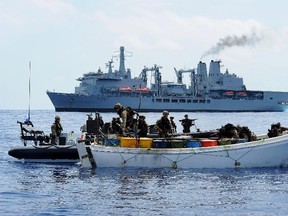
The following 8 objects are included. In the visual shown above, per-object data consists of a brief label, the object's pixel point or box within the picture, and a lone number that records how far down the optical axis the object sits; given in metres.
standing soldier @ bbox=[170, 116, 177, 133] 29.40
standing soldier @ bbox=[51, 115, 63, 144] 29.72
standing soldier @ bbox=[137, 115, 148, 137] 26.61
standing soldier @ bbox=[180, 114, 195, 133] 31.62
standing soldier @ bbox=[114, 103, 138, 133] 26.41
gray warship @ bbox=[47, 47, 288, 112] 162.00
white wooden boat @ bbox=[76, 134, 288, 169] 25.17
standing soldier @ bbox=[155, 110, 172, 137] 26.62
